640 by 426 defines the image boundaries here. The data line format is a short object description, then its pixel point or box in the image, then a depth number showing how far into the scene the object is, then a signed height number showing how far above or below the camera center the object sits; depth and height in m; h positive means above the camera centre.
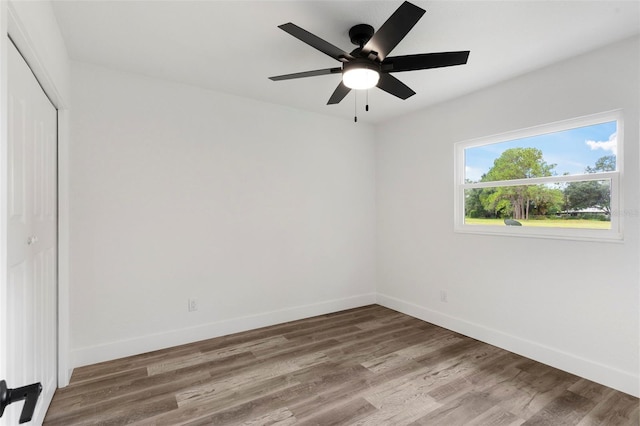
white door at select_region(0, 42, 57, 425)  1.34 -0.14
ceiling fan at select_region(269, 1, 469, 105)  1.62 +0.95
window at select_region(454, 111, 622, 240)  2.42 +0.27
